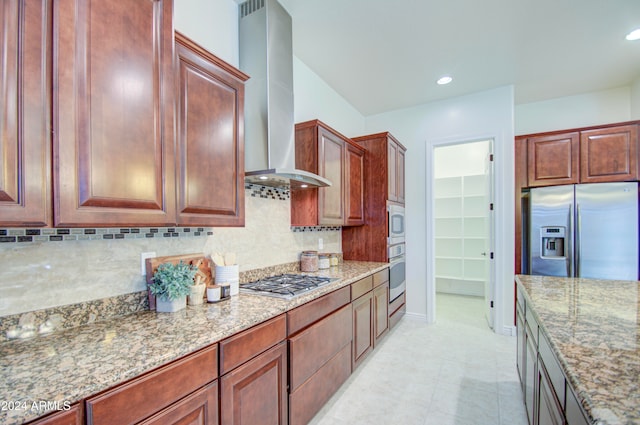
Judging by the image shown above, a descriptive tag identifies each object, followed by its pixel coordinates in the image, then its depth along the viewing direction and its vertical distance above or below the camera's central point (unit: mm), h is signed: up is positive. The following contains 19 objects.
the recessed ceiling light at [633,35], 2473 +1516
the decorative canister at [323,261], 2895 -492
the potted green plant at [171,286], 1419 -357
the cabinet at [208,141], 1382 +376
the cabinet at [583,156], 3121 +616
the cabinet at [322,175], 2568 +365
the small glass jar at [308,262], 2721 -463
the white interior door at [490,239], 3529 -338
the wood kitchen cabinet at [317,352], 1687 -923
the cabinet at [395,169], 3463 +536
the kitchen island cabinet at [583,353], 758 -495
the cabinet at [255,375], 1246 -775
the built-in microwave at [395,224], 3408 -150
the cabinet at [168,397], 851 -605
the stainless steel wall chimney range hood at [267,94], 1959 +856
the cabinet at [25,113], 835 +304
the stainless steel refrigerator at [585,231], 3018 -219
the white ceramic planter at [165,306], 1448 -460
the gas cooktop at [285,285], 1829 -510
